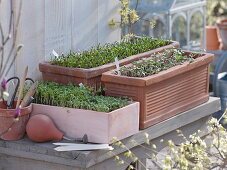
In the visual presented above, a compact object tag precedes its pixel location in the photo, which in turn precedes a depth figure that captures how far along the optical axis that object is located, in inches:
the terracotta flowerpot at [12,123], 122.7
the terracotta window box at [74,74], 136.2
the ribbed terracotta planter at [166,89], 132.5
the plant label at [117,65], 136.4
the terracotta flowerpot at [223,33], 274.4
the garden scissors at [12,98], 127.4
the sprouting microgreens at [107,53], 141.8
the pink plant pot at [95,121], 121.4
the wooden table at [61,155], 119.4
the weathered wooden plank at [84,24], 151.8
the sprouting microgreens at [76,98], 124.6
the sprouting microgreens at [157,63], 138.4
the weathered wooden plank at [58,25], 143.7
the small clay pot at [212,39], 294.2
